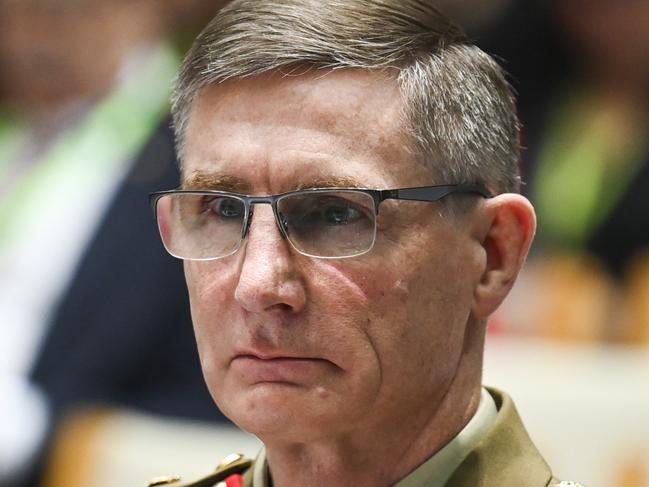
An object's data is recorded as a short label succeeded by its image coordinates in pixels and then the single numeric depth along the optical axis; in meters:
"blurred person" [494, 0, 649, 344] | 8.83
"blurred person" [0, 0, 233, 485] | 9.27
